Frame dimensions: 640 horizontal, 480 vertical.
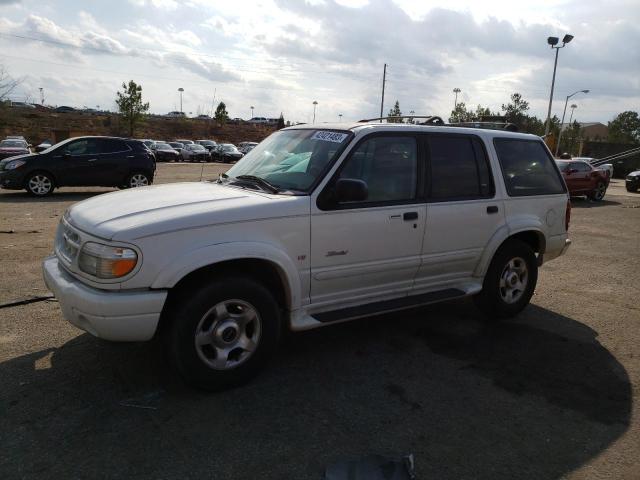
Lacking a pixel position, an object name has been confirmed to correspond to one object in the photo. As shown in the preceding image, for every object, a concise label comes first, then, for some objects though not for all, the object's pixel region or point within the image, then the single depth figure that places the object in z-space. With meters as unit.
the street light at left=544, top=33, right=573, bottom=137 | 32.91
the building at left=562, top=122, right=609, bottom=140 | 109.35
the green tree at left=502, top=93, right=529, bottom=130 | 55.98
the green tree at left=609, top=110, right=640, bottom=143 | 75.73
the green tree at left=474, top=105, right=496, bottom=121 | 65.35
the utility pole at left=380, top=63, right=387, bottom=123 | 53.28
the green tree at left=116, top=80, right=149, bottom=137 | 55.81
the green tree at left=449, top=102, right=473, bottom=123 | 59.13
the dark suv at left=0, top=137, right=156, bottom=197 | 13.17
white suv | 3.20
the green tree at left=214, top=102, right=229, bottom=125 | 80.62
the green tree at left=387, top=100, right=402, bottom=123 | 61.09
